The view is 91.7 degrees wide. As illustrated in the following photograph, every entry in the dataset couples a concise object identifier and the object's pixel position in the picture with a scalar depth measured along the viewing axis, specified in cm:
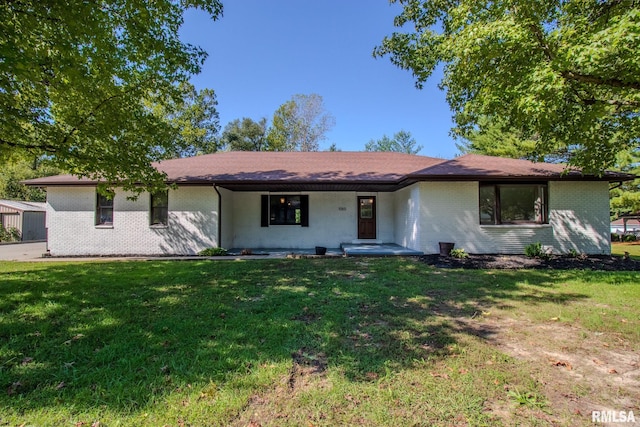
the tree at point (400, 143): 4556
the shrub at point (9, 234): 1917
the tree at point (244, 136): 3184
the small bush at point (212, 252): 1102
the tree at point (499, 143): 1971
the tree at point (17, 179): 2962
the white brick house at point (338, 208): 1053
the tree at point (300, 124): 3019
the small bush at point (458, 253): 973
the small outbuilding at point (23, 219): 1984
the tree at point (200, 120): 2664
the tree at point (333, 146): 3866
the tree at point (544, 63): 520
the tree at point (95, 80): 588
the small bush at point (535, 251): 992
